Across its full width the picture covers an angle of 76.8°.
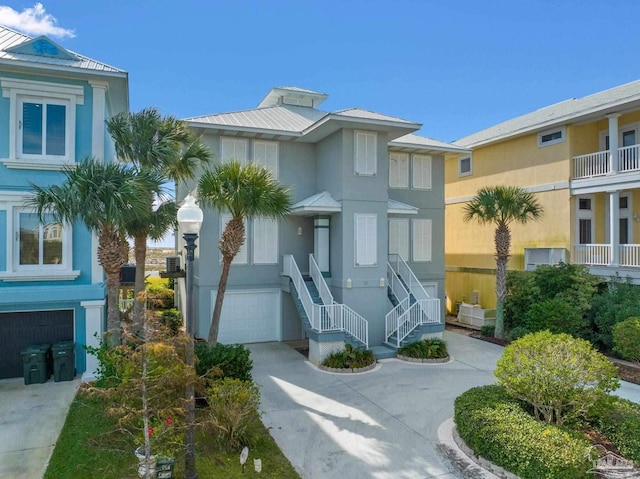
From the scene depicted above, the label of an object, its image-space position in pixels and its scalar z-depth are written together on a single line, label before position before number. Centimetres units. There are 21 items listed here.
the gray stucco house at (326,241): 1366
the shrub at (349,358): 1195
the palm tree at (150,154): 1007
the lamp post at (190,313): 572
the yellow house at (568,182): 1523
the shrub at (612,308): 1308
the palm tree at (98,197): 864
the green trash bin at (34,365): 1035
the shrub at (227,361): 884
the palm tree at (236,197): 1051
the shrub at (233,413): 699
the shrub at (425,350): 1298
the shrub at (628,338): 1143
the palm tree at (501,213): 1502
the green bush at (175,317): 1628
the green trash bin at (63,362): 1049
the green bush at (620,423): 654
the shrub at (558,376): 682
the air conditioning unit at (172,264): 1734
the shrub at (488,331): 1648
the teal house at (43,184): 1039
